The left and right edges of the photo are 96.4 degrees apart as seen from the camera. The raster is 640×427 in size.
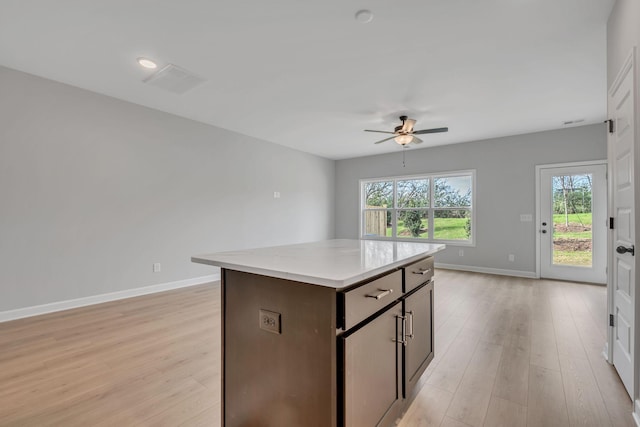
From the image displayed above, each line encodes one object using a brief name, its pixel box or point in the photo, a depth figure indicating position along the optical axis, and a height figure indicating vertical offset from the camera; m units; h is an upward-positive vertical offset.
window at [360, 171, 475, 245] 5.78 +0.12
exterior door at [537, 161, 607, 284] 4.46 -0.14
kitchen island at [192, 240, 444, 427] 1.05 -0.52
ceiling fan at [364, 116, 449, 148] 4.01 +1.16
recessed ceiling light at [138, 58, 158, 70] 2.74 +1.47
